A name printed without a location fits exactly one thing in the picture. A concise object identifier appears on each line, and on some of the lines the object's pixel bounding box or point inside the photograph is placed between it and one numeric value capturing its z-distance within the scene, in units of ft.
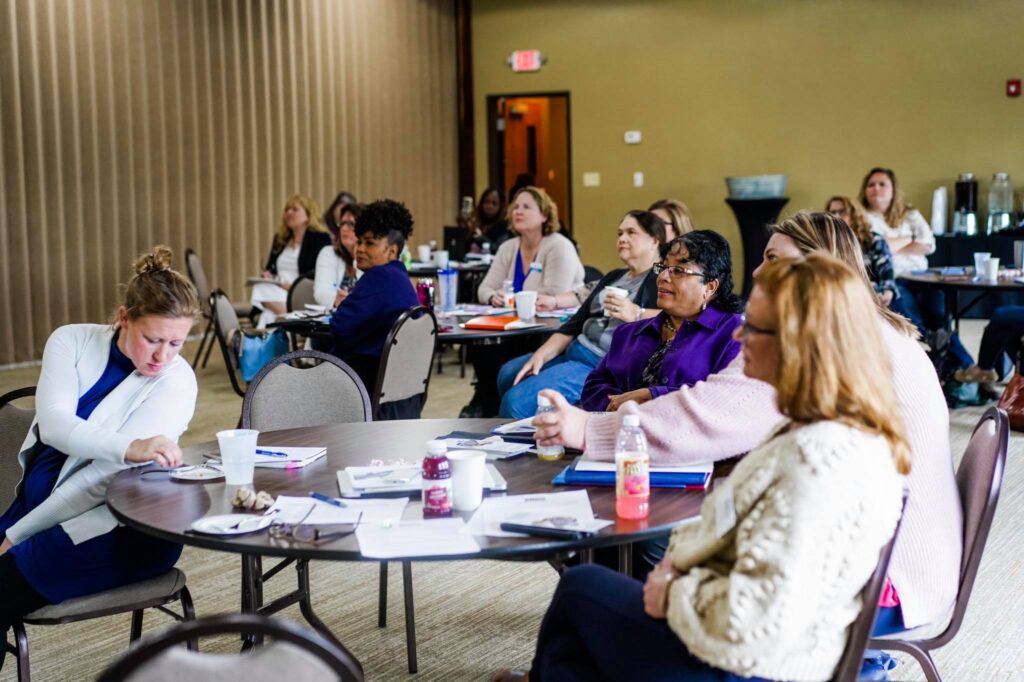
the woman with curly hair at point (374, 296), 14.52
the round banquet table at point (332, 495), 6.11
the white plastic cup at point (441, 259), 26.40
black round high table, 37.04
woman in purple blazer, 9.45
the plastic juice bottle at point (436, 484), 6.63
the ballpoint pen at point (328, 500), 6.92
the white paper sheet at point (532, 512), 6.34
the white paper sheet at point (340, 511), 6.57
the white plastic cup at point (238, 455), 7.34
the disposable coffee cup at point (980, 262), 20.92
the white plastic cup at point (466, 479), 6.71
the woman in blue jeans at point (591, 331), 13.88
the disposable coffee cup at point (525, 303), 16.51
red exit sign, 41.37
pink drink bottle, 6.50
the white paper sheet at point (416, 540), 5.93
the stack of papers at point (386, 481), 7.14
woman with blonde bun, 7.52
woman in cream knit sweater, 5.01
